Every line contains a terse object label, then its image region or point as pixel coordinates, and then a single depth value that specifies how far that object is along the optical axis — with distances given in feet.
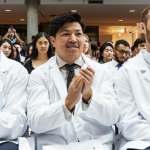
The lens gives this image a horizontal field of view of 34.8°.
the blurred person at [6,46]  13.58
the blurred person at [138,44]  16.08
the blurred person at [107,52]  17.60
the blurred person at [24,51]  22.72
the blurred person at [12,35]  22.86
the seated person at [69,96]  4.95
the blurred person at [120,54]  13.76
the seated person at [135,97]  5.03
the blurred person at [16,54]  16.21
